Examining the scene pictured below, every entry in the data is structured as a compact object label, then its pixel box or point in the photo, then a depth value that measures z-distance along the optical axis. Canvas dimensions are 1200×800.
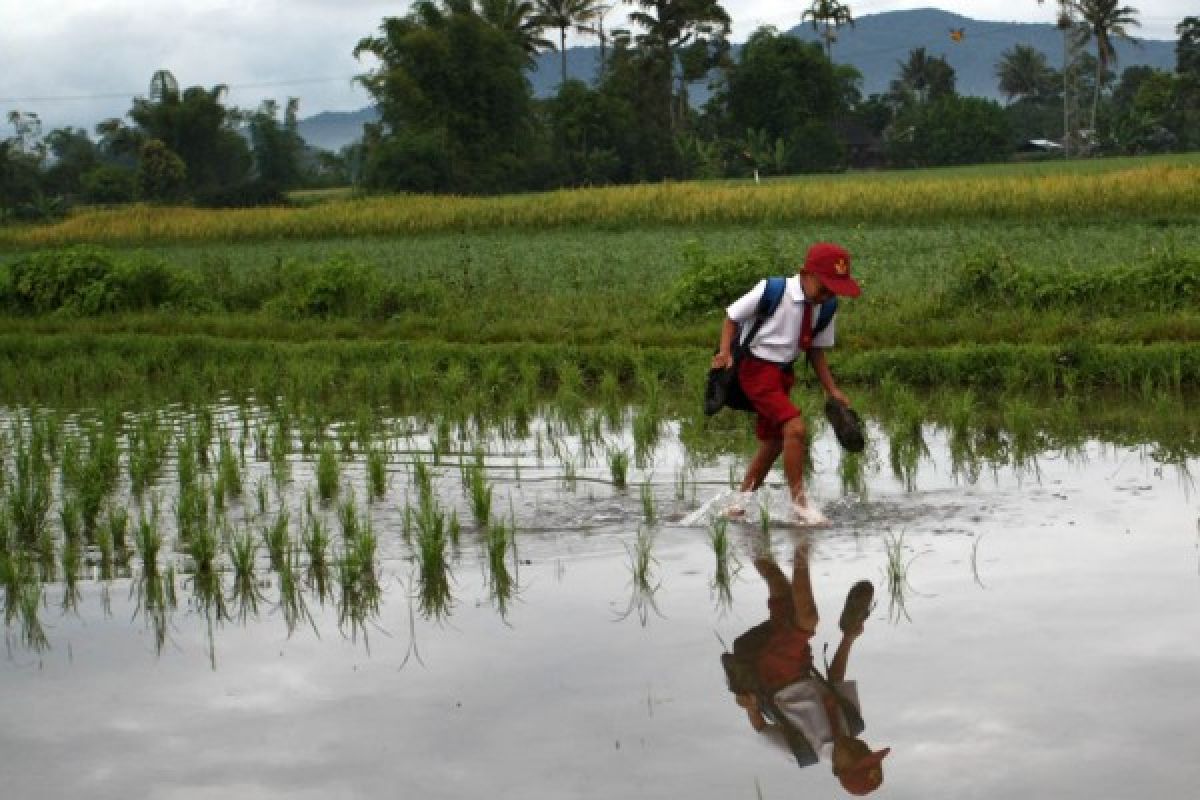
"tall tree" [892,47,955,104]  80.38
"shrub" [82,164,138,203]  58.81
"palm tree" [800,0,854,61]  64.19
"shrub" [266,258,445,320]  15.66
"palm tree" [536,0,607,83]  60.62
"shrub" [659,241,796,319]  13.59
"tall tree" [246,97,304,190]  69.74
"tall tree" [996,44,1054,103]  90.56
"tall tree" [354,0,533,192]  50.16
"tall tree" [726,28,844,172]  56.41
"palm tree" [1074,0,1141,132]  60.75
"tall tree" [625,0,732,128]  57.47
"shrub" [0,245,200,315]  17.55
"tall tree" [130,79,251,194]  61.56
